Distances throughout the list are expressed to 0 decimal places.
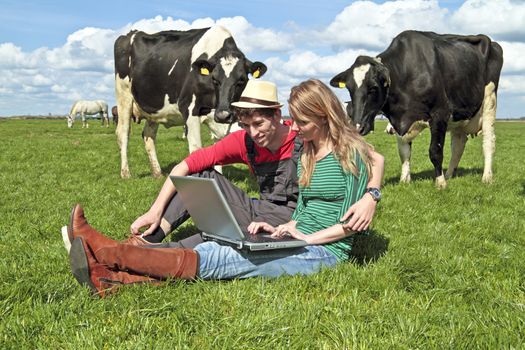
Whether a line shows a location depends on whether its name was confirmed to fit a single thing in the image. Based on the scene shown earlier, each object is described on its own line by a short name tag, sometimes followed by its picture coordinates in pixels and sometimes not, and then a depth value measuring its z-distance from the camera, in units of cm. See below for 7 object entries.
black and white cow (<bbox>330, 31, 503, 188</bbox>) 905
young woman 354
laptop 362
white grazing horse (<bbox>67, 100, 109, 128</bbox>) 5175
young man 447
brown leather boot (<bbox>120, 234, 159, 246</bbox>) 439
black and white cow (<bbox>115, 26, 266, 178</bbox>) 912
